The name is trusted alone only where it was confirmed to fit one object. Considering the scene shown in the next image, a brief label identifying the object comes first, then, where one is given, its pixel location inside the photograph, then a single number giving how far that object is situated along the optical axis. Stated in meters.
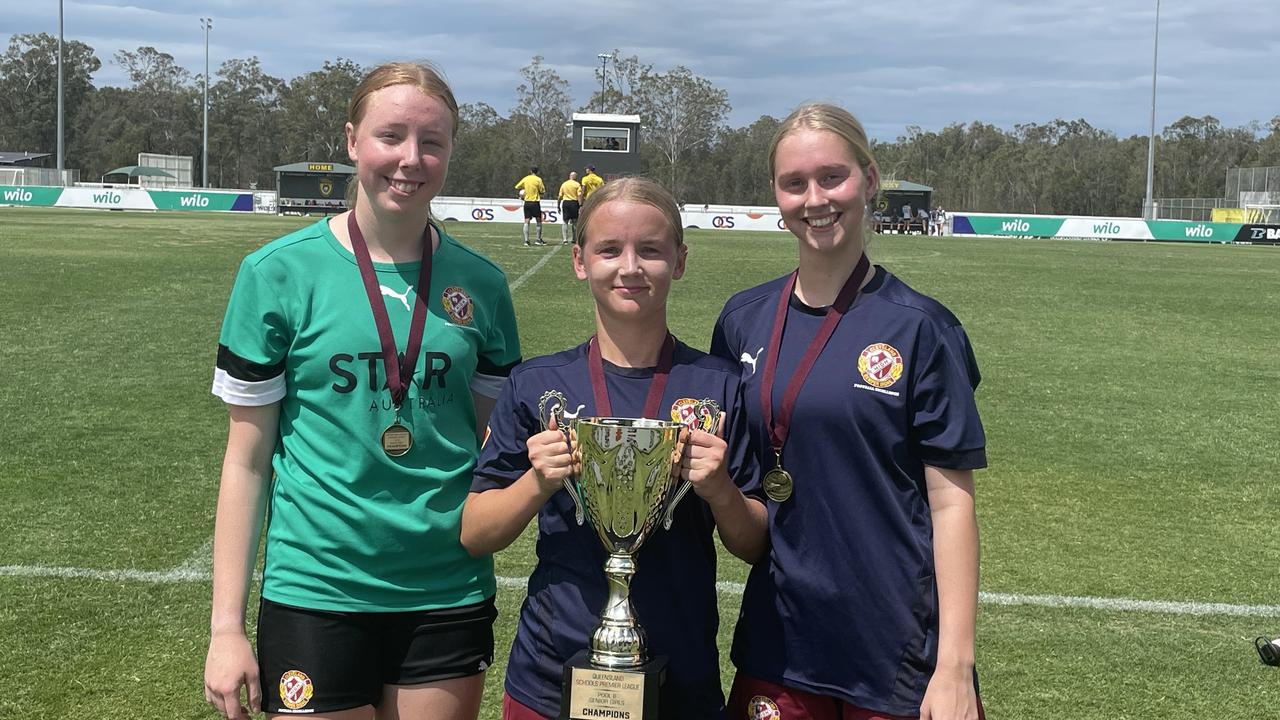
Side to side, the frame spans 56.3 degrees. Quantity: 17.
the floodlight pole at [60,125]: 61.51
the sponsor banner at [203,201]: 48.75
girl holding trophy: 2.20
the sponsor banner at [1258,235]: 41.84
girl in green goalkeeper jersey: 2.28
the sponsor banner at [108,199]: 47.62
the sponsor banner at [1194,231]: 43.16
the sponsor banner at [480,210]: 44.41
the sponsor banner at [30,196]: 48.00
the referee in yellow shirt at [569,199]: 27.33
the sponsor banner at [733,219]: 43.06
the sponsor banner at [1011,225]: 46.25
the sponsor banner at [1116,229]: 44.25
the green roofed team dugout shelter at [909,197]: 49.50
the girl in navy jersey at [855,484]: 2.18
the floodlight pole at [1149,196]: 50.38
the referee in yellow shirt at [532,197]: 25.25
